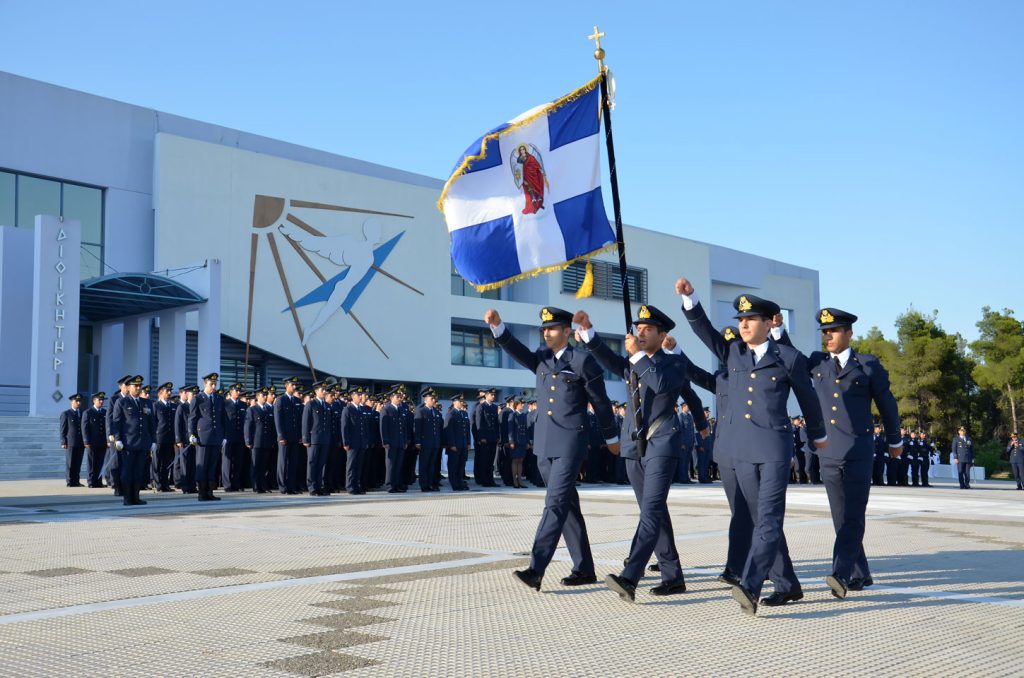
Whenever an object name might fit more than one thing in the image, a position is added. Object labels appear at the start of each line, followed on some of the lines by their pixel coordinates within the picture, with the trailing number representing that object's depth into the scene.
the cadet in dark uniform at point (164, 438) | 16.89
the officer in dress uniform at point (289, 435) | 15.82
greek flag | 8.43
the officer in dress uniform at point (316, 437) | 15.66
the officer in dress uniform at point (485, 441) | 19.81
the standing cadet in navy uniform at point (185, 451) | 15.75
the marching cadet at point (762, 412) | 5.41
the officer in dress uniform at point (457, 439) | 18.92
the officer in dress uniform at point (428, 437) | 17.80
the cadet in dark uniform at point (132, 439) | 12.50
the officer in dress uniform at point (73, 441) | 18.25
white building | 25.97
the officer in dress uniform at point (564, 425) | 6.02
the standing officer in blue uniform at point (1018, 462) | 26.97
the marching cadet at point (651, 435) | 5.62
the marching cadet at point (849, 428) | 6.10
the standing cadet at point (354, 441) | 16.25
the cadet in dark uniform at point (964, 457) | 27.73
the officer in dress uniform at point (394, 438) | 17.02
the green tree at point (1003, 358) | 50.38
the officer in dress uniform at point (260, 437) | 16.47
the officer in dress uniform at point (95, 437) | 17.22
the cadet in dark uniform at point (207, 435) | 13.55
